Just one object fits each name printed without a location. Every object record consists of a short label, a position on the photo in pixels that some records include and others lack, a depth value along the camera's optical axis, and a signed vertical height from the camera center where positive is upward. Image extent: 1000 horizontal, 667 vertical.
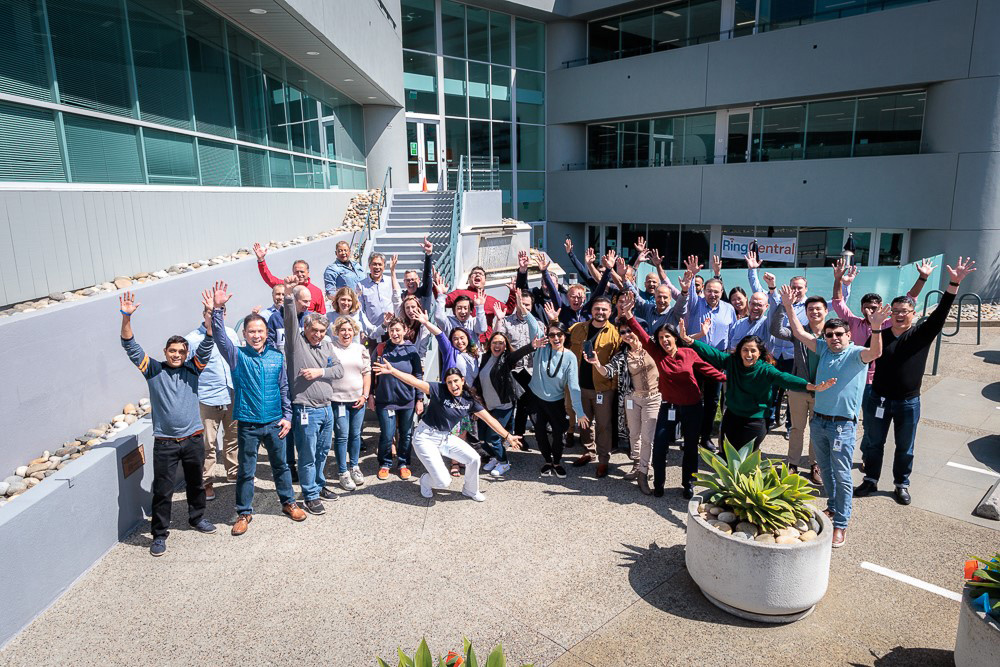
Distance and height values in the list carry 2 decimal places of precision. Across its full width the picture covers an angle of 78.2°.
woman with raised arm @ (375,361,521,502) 5.98 -2.20
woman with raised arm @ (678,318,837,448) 5.39 -1.59
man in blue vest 5.21 -1.58
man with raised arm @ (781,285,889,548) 5.10 -1.73
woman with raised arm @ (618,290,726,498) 5.78 -1.78
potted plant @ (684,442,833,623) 4.13 -2.29
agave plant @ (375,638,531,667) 2.62 -1.90
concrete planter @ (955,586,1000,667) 3.32 -2.38
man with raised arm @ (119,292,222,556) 5.00 -1.66
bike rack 10.29 -2.46
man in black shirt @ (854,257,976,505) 5.64 -1.75
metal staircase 15.66 -0.49
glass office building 6.16 +1.47
